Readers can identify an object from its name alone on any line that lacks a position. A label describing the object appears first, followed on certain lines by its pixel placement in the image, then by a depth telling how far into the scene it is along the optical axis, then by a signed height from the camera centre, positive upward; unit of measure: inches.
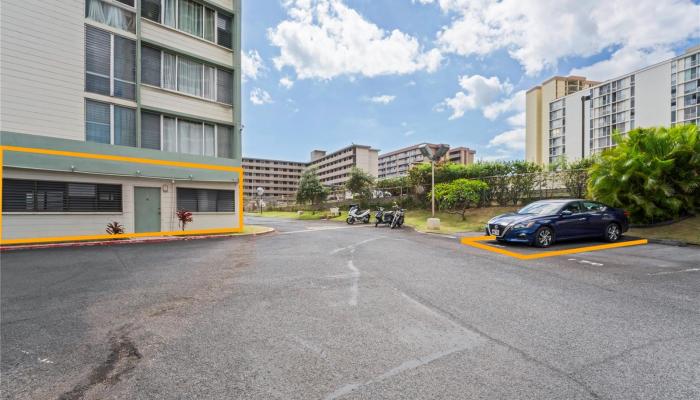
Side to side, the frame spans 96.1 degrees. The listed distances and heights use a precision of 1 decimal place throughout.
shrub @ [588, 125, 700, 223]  465.1 +34.2
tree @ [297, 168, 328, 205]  1223.5 +29.6
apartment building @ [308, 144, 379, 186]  3663.9 +436.7
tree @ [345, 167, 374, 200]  1137.4 +50.4
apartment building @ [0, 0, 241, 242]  443.8 +137.1
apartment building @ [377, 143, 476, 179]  3934.5 +532.0
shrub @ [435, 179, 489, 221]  745.0 +9.8
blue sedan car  364.5 -31.0
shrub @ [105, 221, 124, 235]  499.5 -51.6
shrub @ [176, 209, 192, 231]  568.0 -38.0
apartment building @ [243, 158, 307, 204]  4079.7 +280.5
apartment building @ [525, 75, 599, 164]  2974.9 +893.0
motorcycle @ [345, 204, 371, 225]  900.0 -55.3
